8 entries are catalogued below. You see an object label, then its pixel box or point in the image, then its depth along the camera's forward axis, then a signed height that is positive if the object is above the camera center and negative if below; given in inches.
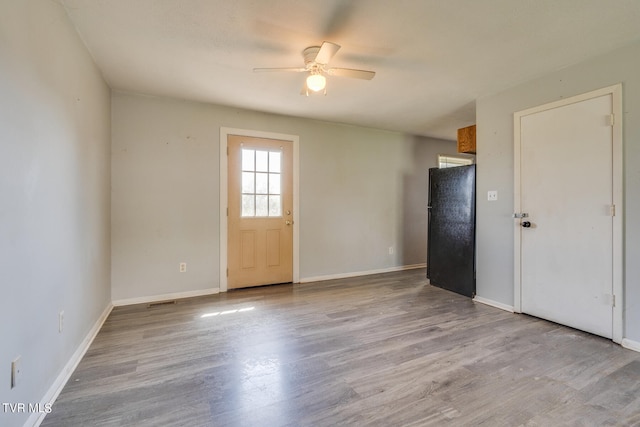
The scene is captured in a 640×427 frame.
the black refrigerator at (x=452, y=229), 139.6 -9.4
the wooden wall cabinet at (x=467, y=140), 149.9 +38.2
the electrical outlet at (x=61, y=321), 69.9 -27.6
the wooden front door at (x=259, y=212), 150.9 -0.6
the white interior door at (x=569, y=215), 95.0 -1.3
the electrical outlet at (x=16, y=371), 49.6 -28.6
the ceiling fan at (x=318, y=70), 89.5 +45.9
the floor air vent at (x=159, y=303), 127.6 -42.2
